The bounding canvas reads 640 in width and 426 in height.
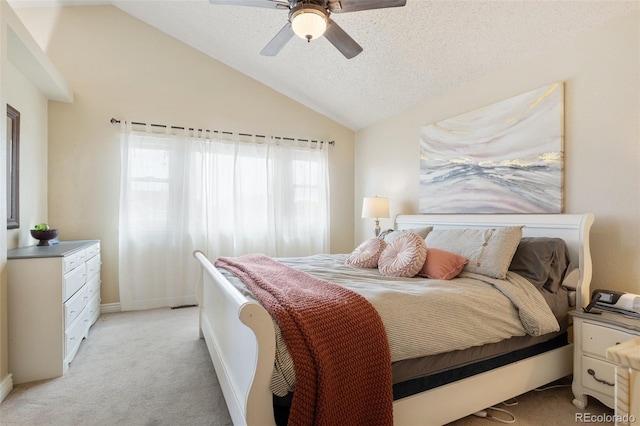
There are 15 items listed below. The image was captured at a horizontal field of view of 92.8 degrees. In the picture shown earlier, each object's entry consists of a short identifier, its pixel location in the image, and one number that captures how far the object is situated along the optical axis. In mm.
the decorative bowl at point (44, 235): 2664
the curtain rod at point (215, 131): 3487
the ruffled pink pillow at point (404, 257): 2129
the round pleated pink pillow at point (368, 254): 2482
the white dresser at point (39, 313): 2012
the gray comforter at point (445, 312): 1367
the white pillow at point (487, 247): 1992
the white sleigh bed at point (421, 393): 1104
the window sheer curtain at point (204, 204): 3543
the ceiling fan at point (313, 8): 1747
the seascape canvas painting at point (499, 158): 2299
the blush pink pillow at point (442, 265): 2049
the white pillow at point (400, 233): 2754
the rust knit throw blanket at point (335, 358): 1106
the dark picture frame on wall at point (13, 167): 2457
